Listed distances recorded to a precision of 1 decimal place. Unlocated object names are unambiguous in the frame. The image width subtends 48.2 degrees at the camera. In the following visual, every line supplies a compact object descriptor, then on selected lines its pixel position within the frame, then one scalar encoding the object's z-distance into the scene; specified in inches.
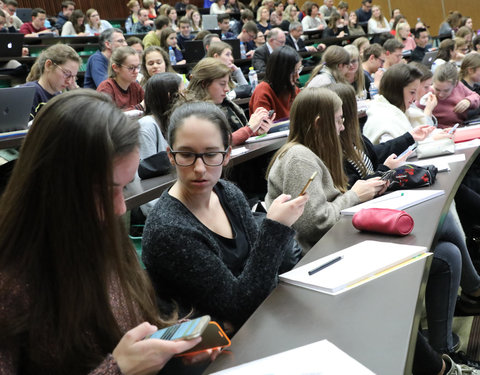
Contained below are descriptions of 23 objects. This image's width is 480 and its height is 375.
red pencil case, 65.5
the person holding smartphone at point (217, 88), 129.8
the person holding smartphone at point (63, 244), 35.1
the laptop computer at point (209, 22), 422.3
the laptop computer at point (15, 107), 117.3
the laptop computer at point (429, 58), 282.7
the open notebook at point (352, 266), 52.5
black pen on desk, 56.0
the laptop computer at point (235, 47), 297.3
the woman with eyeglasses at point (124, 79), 164.6
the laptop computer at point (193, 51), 275.6
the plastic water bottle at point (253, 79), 210.4
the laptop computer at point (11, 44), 216.5
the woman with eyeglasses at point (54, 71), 146.3
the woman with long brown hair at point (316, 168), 80.4
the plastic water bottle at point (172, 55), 289.3
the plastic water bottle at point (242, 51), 317.1
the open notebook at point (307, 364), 37.3
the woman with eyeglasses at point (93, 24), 367.2
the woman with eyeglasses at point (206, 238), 54.4
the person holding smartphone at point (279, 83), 158.2
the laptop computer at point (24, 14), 394.6
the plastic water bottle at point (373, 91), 215.2
